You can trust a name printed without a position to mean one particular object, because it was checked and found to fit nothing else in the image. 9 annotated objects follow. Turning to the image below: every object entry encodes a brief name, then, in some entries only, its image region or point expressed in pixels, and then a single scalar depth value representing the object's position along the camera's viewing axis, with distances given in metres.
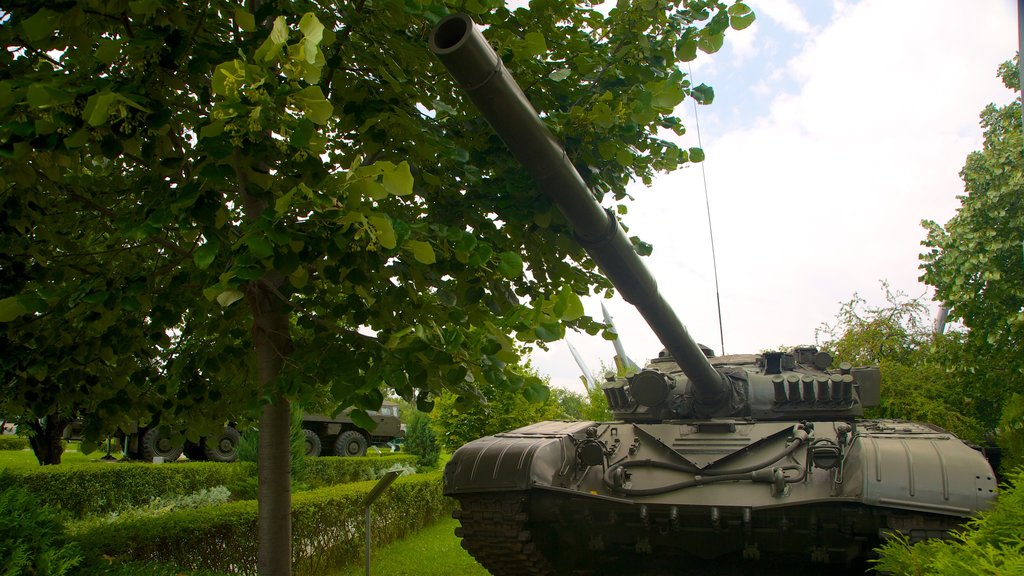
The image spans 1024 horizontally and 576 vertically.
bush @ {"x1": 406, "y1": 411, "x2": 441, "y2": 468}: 21.84
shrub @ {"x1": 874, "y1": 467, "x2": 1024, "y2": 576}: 3.10
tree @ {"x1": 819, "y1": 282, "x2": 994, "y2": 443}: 14.78
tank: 5.68
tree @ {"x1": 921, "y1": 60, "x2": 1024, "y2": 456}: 12.03
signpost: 6.72
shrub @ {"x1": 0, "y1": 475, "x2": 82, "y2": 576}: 3.32
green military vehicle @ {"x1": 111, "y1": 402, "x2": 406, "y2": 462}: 16.67
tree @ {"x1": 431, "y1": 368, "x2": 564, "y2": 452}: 14.03
